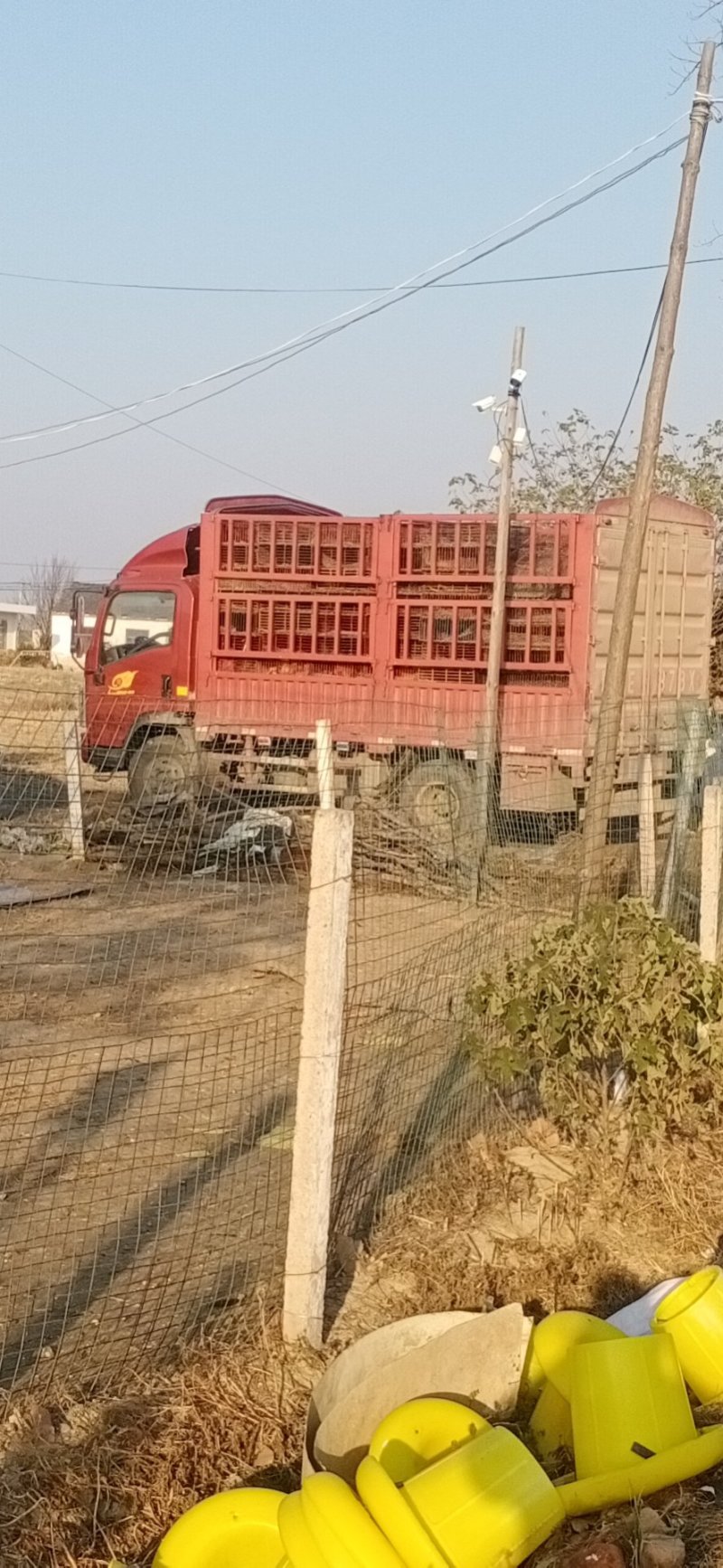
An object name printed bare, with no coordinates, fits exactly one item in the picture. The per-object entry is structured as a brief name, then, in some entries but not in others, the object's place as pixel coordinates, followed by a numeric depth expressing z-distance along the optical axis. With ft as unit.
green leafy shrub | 16.47
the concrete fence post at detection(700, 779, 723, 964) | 20.52
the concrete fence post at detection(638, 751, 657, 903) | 25.73
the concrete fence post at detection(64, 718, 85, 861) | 43.73
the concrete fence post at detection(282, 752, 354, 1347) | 11.96
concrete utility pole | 41.65
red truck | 42.34
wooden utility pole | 31.17
